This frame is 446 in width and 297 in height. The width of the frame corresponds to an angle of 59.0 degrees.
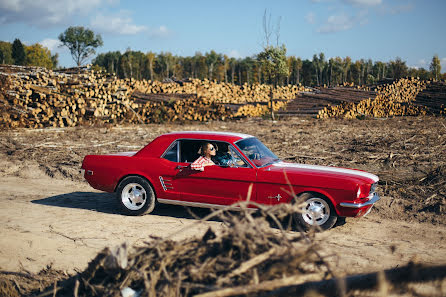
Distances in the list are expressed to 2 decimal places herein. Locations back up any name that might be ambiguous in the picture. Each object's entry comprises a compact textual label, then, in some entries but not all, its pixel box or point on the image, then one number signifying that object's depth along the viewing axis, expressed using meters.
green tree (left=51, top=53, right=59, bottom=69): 122.84
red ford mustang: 5.77
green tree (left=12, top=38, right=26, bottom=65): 85.19
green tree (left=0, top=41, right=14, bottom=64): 91.19
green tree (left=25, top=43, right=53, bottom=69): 101.49
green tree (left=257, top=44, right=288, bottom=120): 23.58
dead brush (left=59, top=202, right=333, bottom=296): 2.75
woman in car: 6.39
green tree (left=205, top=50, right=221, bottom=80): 111.19
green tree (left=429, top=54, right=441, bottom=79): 73.28
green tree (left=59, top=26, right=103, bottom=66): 102.12
